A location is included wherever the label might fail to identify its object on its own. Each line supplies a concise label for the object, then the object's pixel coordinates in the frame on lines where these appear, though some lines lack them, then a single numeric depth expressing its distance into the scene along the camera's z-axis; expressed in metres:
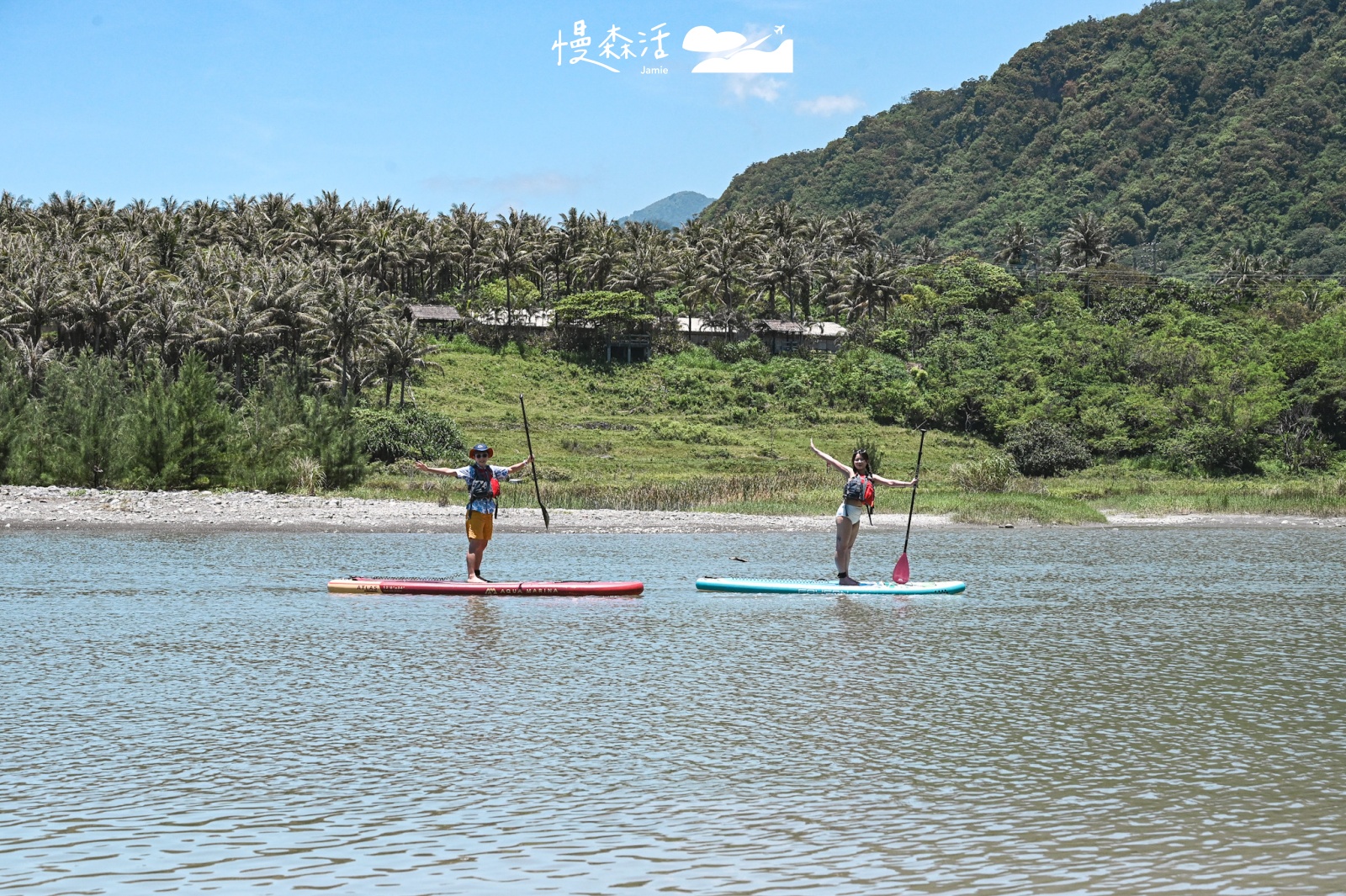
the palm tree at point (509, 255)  126.94
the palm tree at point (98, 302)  83.12
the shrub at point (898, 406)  98.31
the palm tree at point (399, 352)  86.00
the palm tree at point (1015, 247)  150.88
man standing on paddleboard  24.41
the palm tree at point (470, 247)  130.62
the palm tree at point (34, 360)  75.00
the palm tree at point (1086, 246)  149.12
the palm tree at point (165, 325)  83.12
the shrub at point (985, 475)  63.31
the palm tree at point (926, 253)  168.00
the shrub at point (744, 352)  120.50
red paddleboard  25.22
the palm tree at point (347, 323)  84.02
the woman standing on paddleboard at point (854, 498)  24.23
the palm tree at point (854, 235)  158.88
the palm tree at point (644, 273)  124.12
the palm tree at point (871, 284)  132.62
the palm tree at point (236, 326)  82.81
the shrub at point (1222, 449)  80.75
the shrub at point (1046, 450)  83.88
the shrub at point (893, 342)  119.44
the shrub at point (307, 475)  57.28
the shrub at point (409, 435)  77.94
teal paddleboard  26.19
